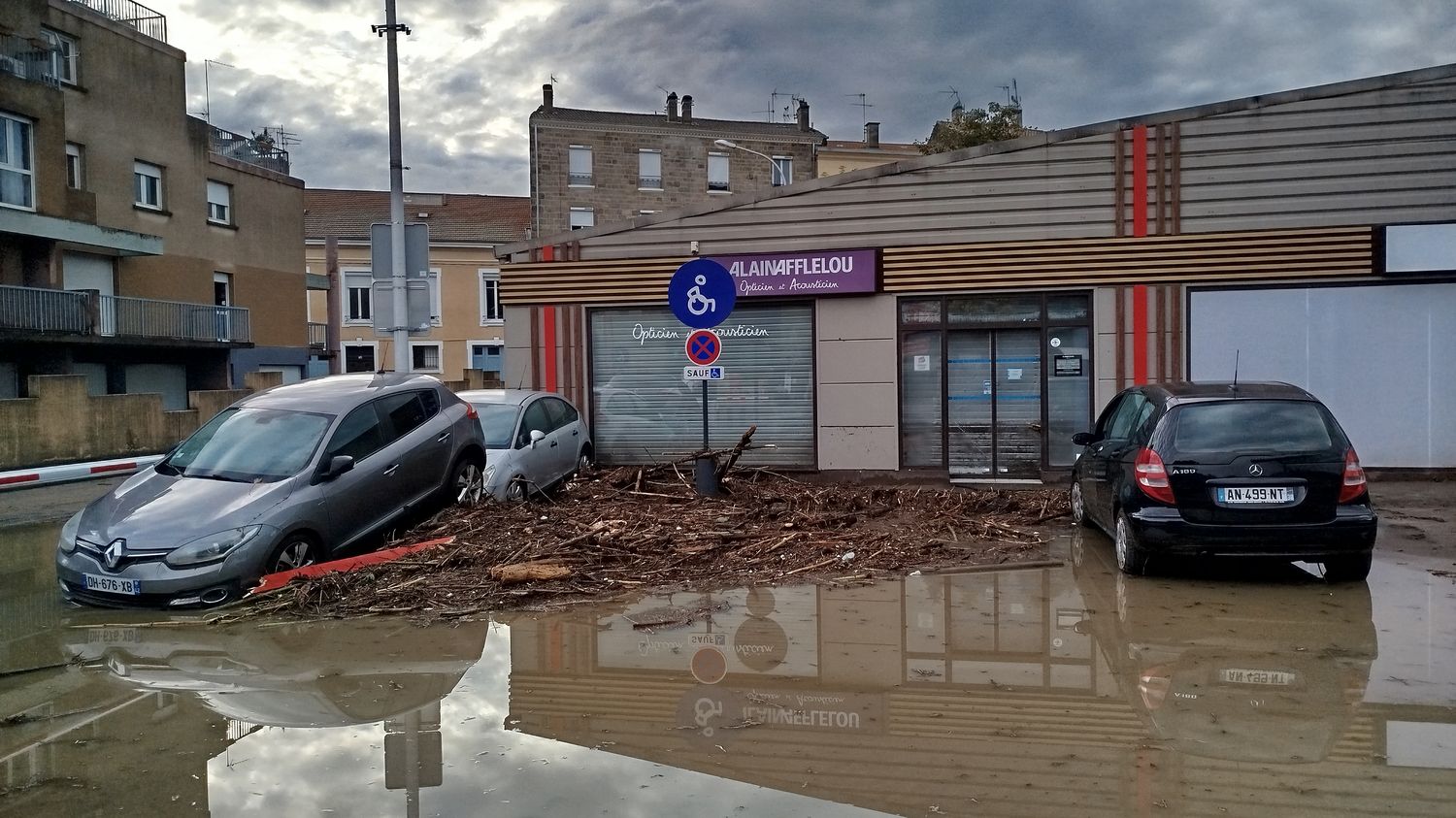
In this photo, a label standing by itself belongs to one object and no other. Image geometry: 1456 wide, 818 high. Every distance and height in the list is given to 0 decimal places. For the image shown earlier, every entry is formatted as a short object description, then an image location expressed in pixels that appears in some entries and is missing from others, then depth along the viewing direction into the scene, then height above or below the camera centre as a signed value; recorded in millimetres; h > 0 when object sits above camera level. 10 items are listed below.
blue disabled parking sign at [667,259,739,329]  11758 +666
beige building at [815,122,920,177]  55688 +10089
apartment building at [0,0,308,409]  28859 +4220
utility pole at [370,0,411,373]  14359 +2053
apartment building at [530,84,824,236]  50781 +9128
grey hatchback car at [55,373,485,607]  7852 -1012
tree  31703 +6384
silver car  11750 -911
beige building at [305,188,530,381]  50625 +3108
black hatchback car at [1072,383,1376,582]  7836 -933
